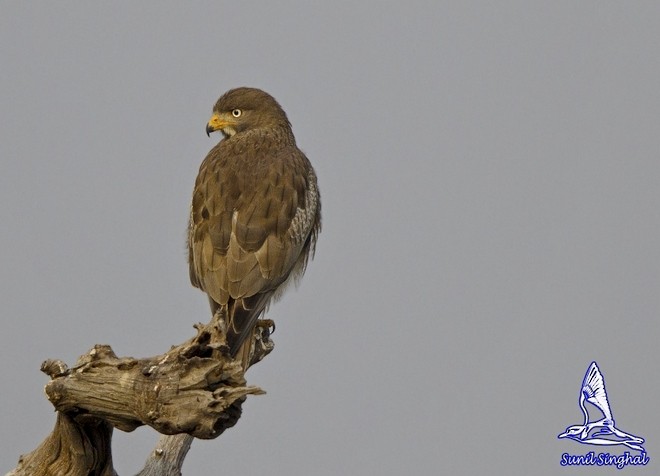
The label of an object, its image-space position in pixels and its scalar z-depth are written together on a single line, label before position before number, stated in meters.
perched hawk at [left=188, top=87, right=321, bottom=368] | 17.98
